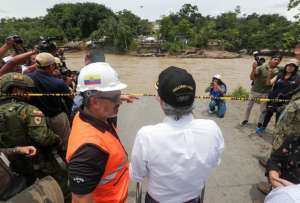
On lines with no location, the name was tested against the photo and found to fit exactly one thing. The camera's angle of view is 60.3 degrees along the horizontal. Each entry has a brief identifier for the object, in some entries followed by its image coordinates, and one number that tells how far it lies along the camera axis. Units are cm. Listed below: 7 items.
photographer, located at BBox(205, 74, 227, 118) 629
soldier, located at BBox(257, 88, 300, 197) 218
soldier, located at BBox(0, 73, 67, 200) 231
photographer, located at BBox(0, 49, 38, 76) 351
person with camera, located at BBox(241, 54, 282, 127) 523
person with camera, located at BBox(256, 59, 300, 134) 461
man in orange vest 140
